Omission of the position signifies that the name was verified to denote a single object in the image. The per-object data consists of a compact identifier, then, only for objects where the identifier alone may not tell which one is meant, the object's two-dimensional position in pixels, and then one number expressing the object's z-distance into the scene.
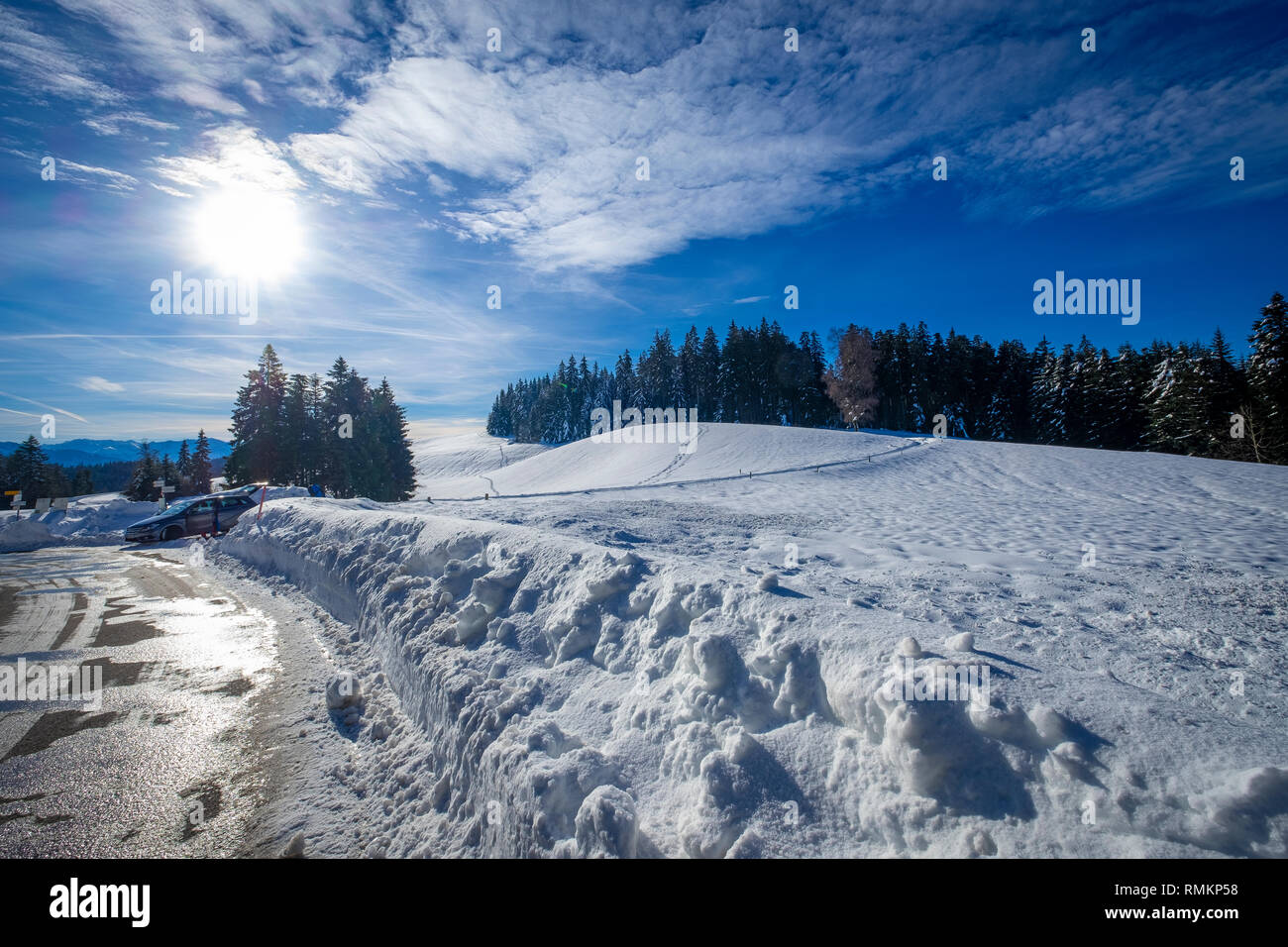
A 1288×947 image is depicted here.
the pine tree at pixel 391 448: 41.25
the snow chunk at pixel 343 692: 6.01
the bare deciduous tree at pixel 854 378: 56.06
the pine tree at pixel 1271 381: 31.80
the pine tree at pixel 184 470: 58.33
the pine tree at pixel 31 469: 63.93
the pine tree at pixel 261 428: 39.94
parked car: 19.08
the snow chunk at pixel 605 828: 3.22
